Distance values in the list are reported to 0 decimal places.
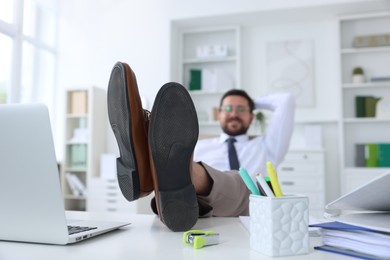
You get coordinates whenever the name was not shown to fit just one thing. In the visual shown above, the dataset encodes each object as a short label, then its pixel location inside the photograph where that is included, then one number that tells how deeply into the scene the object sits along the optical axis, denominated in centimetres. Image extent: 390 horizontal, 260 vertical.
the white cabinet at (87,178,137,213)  397
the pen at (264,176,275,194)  68
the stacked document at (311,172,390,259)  59
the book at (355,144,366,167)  385
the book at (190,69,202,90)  443
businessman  82
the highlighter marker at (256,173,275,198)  66
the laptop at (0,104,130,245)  63
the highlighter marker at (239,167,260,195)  69
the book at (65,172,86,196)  426
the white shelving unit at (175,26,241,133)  436
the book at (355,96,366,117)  392
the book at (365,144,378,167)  371
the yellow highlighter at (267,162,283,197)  65
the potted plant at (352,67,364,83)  393
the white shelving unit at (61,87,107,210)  420
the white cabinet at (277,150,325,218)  366
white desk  63
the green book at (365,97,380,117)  388
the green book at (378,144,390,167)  367
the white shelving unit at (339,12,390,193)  394
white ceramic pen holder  63
